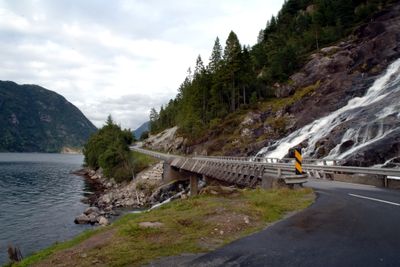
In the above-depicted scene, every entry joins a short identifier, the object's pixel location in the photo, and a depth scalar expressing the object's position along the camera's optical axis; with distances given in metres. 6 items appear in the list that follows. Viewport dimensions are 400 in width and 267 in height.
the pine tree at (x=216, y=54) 82.75
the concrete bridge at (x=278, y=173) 17.66
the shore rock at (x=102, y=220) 31.42
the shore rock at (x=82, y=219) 32.44
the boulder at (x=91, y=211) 35.43
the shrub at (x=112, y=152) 69.62
